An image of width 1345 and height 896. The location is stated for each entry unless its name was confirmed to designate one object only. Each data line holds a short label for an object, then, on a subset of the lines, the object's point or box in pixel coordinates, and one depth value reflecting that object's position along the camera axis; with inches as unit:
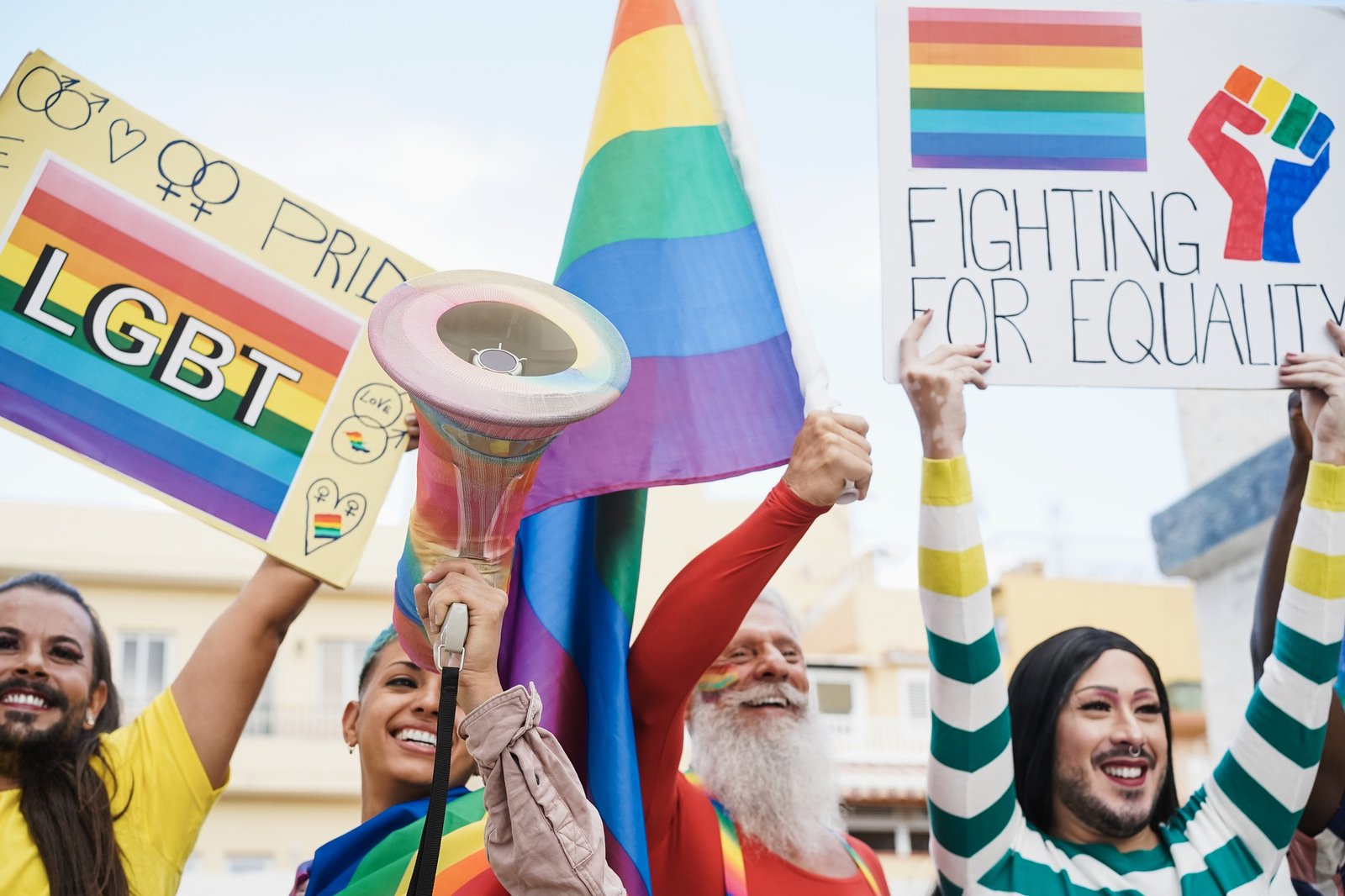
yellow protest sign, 131.3
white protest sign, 122.3
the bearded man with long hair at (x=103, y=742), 115.9
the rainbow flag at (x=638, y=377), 101.4
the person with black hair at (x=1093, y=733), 109.3
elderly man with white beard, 96.5
